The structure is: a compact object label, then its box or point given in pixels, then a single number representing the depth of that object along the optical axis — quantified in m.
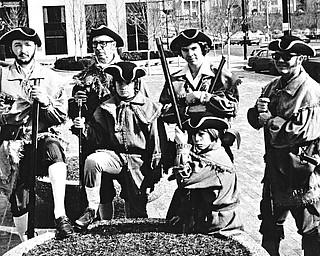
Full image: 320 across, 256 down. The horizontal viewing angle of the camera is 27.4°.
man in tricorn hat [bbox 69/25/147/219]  6.02
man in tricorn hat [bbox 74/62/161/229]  5.59
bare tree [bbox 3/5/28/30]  38.08
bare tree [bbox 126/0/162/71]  36.69
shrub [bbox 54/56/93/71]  32.48
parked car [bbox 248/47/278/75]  28.31
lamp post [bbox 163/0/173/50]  39.84
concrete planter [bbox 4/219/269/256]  4.68
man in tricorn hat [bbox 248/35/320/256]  5.02
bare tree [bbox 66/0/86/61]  38.03
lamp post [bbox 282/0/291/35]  19.33
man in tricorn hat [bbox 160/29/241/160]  5.55
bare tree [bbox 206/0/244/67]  32.62
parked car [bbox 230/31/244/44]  56.70
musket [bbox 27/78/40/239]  5.62
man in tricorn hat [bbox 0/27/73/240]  5.82
